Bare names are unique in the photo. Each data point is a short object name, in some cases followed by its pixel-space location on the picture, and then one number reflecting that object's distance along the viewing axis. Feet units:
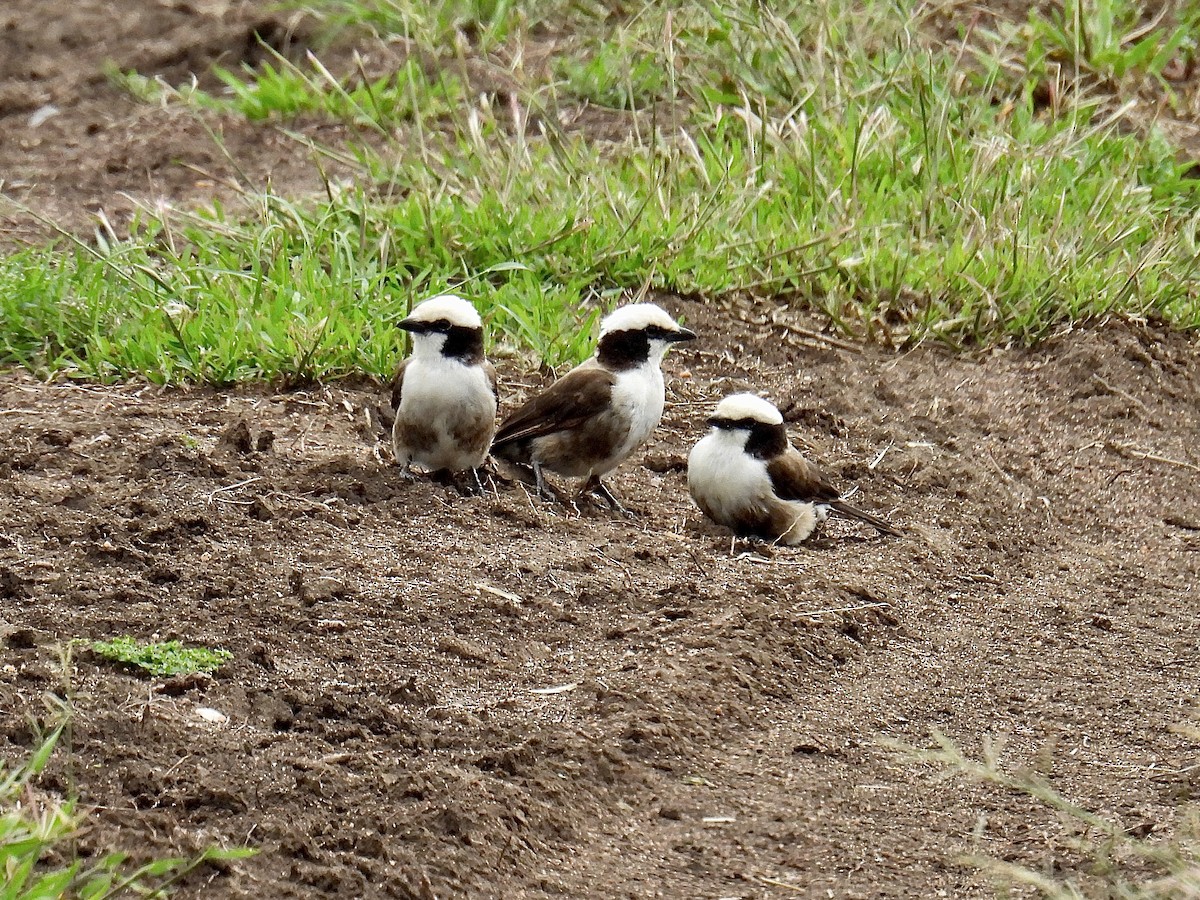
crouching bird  40.78
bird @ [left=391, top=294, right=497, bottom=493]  39.45
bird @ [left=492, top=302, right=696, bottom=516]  41.39
